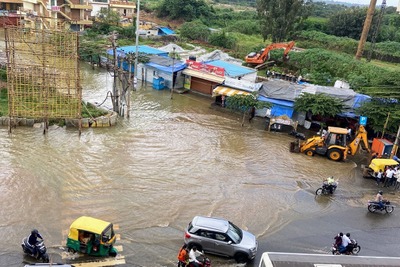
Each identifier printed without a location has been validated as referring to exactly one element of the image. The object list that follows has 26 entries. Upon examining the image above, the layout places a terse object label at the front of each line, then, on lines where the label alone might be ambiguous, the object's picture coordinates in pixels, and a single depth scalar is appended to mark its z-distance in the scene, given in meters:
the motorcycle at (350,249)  13.57
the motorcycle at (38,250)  12.00
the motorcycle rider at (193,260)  11.80
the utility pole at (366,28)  42.15
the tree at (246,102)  27.53
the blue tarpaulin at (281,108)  28.45
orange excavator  40.44
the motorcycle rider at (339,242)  13.55
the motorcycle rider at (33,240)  12.02
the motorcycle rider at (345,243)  13.49
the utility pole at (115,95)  26.90
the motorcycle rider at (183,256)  11.92
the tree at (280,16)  45.44
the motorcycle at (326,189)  18.41
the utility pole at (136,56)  30.33
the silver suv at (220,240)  12.91
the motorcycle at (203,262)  11.89
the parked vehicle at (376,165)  20.23
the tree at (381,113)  24.17
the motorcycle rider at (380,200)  17.09
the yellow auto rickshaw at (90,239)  12.39
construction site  22.16
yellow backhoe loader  22.86
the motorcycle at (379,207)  17.16
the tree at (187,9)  78.69
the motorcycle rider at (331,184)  18.38
